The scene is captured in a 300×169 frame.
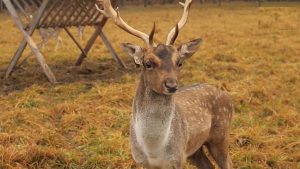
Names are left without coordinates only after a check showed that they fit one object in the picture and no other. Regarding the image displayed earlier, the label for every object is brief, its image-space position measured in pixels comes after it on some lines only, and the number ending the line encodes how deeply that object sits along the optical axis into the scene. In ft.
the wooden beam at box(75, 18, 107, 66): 38.45
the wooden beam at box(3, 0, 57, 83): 31.89
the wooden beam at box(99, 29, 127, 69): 38.45
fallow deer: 13.41
